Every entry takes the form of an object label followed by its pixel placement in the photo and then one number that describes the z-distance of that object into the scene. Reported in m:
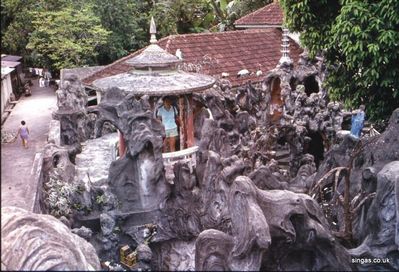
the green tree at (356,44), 10.34
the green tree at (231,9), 29.98
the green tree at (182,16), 29.50
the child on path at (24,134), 15.37
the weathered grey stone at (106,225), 10.01
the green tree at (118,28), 27.64
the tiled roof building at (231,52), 19.91
